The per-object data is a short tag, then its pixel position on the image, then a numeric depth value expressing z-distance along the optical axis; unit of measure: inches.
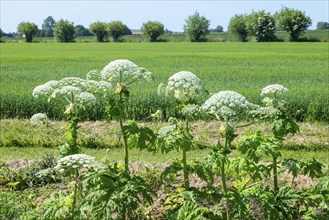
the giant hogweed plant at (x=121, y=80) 210.4
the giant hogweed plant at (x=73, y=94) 214.4
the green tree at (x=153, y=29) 4037.9
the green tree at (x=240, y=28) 3954.7
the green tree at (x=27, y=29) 4463.6
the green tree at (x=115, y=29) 4424.2
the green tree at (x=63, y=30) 4261.8
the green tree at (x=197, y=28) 4120.3
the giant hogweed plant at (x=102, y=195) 190.5
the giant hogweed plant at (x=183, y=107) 205.5
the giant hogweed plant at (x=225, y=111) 195.0
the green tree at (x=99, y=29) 4446.4
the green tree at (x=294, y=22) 3506.4
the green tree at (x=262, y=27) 3560.5
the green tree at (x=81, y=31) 6893.2
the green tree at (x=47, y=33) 6705.2
